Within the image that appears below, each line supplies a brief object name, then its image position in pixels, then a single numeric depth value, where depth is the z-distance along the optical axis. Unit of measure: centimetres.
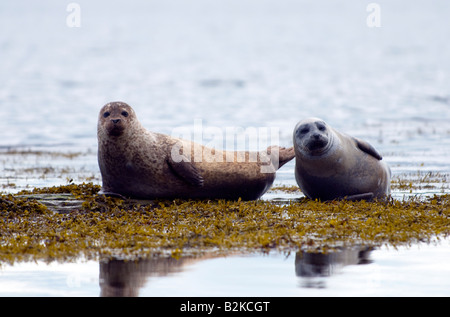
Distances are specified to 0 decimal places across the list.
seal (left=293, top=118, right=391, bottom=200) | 1003
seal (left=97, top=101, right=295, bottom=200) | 1005
